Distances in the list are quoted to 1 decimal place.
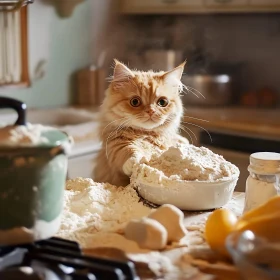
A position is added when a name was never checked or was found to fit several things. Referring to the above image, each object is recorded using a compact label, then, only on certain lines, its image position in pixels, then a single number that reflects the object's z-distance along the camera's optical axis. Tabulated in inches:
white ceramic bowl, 34.8
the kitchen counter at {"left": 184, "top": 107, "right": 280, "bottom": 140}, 86.8
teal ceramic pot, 24.7
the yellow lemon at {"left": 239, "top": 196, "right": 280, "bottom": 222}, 28.3
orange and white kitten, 45.6
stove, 23.4
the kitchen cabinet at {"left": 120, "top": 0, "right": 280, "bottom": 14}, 102.5
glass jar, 33.1
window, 97.7
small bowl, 21.9
